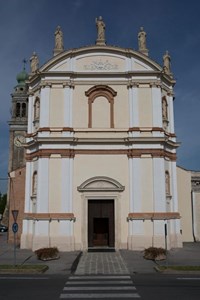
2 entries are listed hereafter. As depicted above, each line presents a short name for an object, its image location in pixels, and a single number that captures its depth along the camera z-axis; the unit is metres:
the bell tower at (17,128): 50.54
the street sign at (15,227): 14.26
